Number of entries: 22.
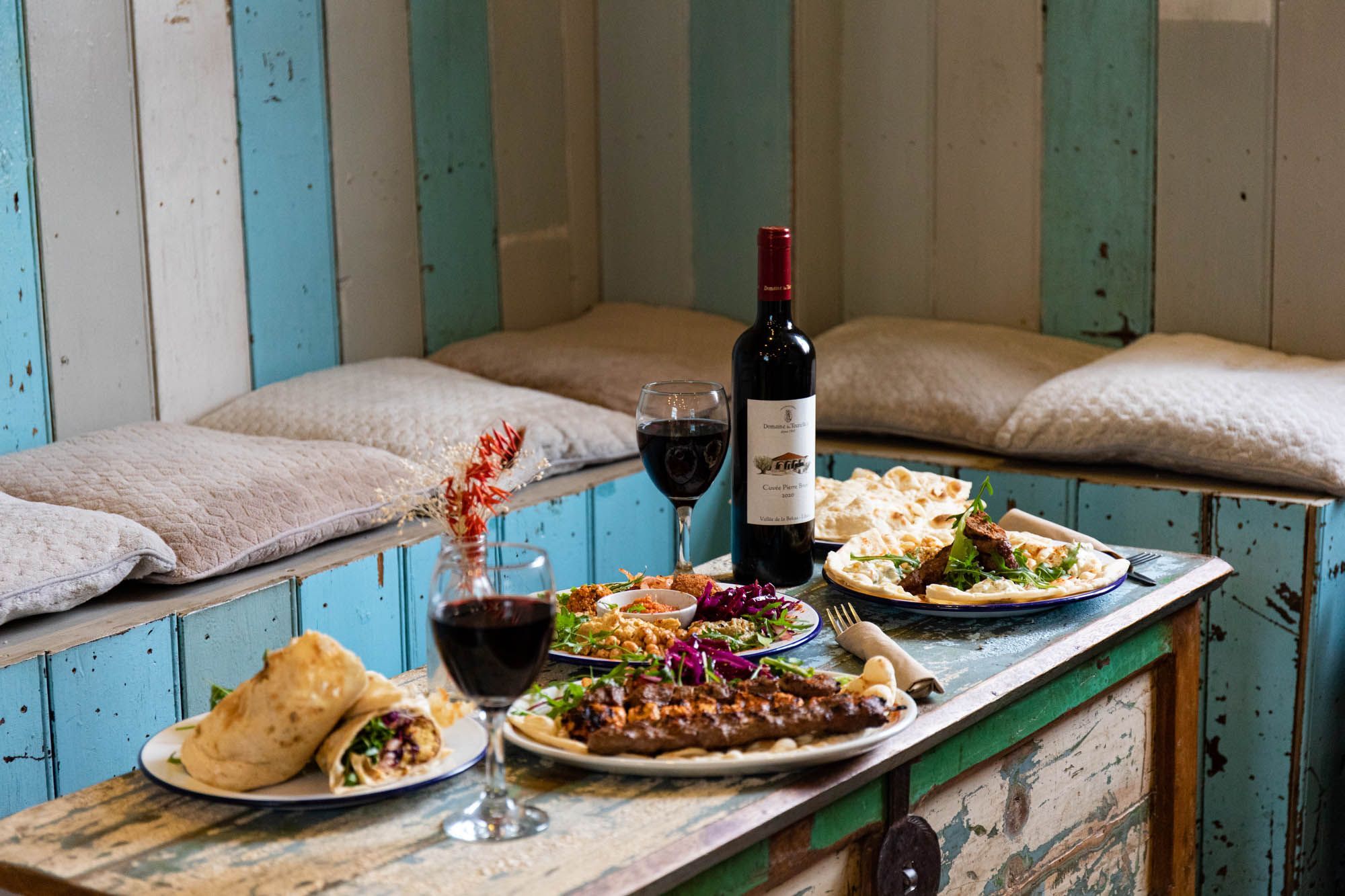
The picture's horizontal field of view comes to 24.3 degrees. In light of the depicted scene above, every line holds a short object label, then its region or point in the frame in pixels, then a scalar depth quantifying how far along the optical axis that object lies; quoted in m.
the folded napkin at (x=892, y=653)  2.48
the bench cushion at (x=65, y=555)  2.82
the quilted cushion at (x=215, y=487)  3.01
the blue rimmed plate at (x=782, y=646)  2.52
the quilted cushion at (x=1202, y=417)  3.25
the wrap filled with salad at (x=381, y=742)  2.32
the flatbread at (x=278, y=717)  2.31
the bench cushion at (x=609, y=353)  3.72
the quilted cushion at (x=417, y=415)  3.36
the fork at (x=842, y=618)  2.63
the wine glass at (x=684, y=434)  2.66
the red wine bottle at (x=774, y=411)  2.66
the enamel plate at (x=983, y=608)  2.64
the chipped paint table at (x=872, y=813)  2.24
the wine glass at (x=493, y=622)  2.22
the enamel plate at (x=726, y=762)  2.34
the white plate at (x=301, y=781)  2.30
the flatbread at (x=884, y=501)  2.87
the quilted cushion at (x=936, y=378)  3.58
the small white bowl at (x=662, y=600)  2.59
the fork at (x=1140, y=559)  2.80
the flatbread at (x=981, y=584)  2.65
